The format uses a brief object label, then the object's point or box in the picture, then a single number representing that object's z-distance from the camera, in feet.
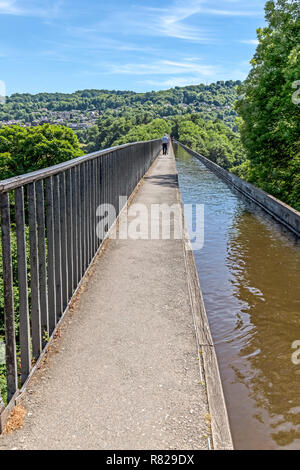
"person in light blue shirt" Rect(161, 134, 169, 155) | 116.37
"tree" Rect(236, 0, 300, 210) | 55.21
